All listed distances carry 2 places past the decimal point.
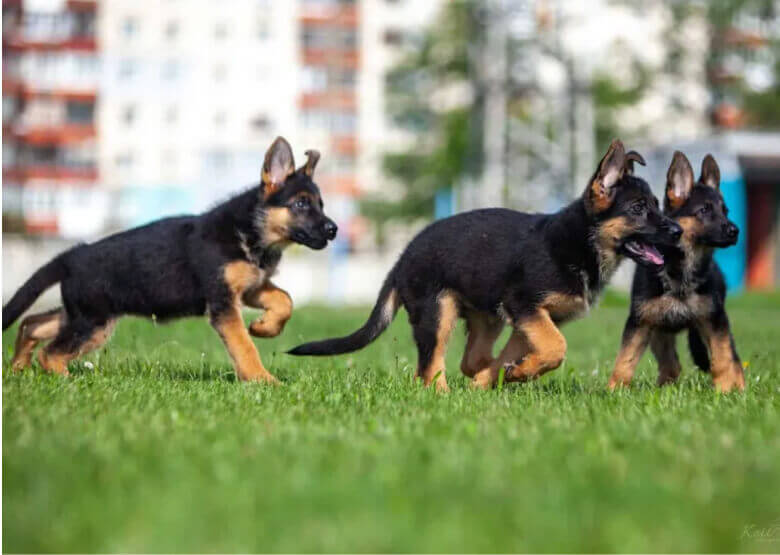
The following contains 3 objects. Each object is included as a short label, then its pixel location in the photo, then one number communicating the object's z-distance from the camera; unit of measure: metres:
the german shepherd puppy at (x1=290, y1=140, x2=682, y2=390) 12.04
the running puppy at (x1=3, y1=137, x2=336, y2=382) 13.20
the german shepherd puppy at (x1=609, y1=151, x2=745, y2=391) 13.02
